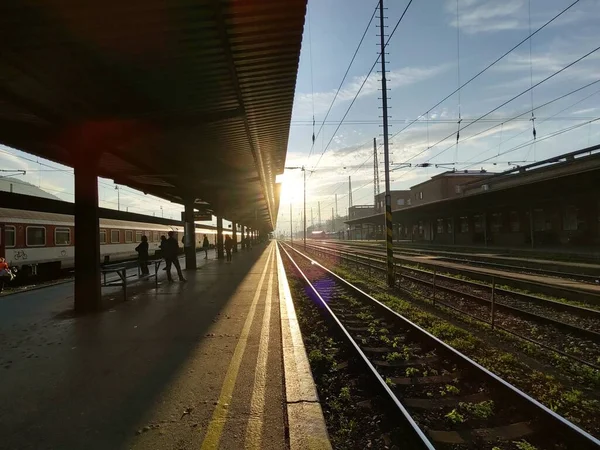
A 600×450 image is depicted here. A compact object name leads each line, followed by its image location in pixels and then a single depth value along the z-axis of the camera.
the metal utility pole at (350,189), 70.67
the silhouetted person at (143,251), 15.06
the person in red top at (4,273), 11.24
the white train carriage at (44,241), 13.40
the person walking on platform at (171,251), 13.43
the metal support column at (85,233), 8.30
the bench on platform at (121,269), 9.52
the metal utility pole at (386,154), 13.01
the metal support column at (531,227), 25.60
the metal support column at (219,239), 26.81
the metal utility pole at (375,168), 36.98
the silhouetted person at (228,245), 24.32
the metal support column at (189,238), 18.47
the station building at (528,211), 22.09
